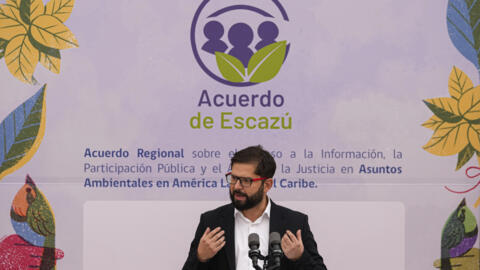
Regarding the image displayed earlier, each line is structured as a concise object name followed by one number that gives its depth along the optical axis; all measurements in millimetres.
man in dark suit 5375
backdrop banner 6930
